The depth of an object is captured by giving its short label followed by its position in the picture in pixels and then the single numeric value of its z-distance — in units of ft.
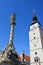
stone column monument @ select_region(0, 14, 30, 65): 26.65
